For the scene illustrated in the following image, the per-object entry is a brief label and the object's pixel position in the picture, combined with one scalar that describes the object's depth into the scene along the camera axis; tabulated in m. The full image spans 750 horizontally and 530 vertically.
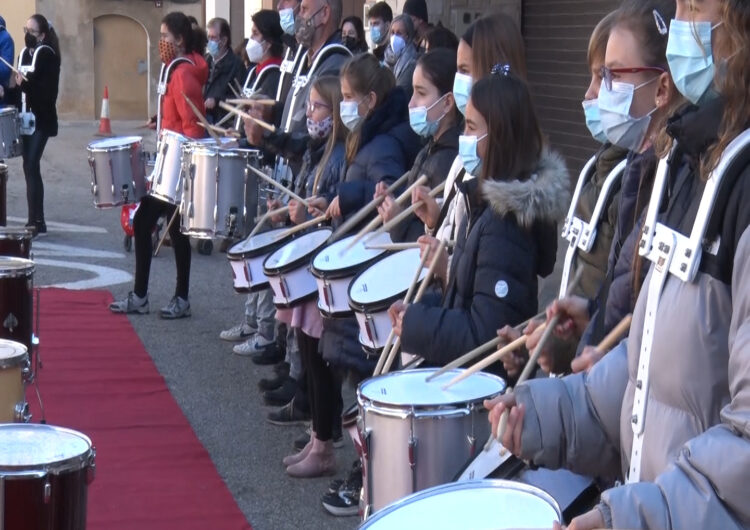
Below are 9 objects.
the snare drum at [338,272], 9.26
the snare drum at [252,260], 11.66
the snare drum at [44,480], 6.62
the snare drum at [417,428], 6.56
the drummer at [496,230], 7.36
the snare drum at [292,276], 10.58
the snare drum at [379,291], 8.47
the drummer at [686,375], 3.92
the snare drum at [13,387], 8.37
